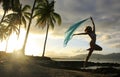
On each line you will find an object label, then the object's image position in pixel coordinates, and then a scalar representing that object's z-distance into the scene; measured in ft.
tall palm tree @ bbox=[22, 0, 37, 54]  92.06
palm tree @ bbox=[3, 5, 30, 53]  103.55
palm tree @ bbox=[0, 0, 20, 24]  87.91
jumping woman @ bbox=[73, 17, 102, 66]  18.85
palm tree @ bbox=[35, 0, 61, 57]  95.41
